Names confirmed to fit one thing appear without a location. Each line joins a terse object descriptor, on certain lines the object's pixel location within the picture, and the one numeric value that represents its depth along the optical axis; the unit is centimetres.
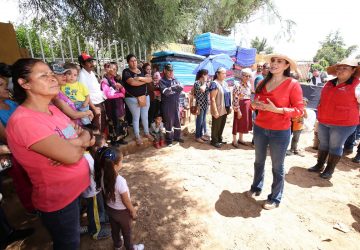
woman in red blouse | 268
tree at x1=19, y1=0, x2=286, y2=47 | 361
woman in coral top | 137
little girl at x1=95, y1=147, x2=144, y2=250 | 204
